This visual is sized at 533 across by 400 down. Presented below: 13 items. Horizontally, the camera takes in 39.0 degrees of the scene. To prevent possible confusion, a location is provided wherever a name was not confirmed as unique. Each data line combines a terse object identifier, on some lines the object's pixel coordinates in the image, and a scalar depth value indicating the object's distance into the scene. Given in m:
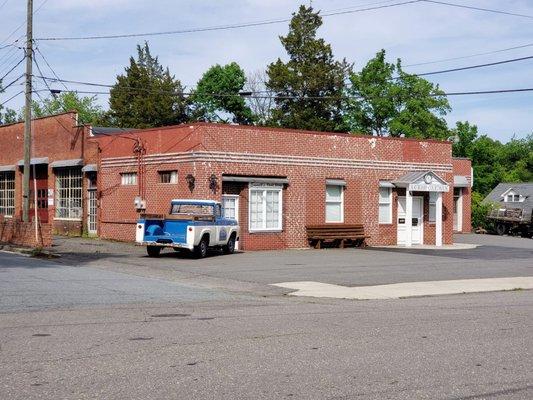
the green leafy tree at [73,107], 88.00
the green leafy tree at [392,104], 65.94
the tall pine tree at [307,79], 67.19
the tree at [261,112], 74.62
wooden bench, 32.22
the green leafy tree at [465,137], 71.12
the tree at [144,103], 73.25
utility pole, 31.38
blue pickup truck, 24.94
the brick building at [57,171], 36.56
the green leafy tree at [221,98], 72.19
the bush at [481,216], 56.50
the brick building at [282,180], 29.89
